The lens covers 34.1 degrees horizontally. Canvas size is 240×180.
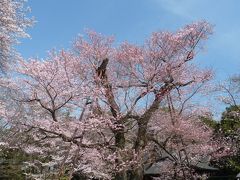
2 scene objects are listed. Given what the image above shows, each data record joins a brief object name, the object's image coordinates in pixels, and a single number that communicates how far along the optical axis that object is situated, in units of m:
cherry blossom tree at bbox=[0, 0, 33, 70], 14.27
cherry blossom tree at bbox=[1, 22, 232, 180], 13.34
